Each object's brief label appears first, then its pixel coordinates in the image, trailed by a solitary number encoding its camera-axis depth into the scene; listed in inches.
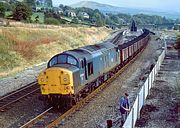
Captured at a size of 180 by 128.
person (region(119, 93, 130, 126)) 647.9
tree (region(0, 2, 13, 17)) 3240.7
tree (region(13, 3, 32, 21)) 3240.7
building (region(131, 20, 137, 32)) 4637.3
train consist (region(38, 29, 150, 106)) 744.3
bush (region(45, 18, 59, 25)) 3826.8
